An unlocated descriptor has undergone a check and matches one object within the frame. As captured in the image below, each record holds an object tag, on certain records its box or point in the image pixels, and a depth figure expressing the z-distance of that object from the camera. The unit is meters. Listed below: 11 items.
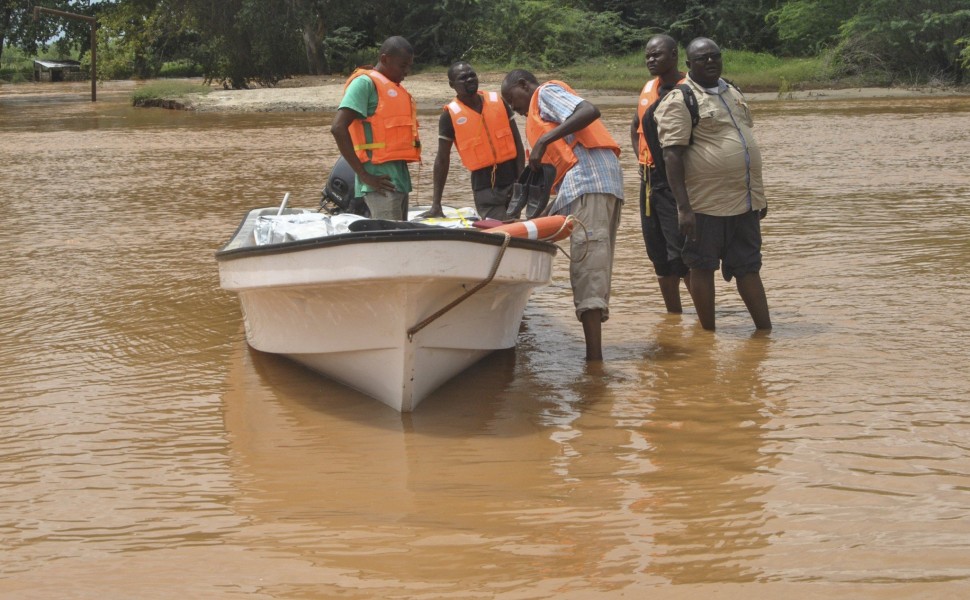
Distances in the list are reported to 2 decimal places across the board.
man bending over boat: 6.02
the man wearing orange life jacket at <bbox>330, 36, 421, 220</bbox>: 6.22
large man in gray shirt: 6.16
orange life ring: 5.51
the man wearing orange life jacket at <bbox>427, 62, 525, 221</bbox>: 6.62
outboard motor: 7.36
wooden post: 37.33
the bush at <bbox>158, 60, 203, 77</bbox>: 56.28
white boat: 4.98
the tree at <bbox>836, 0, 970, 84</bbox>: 31.16
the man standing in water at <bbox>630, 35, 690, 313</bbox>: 6.60
